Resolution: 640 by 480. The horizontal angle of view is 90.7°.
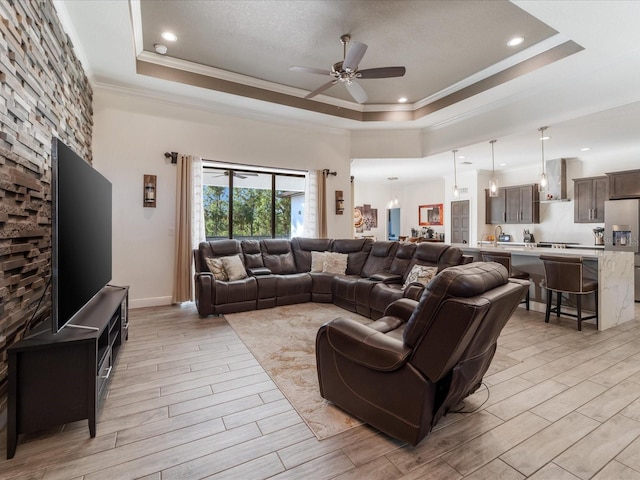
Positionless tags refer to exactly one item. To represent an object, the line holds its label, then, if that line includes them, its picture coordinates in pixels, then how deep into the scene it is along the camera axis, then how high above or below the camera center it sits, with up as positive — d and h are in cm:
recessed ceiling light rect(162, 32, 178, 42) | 360 +234
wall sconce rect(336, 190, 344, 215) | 644 +77
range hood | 707 +131
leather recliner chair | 153 -63
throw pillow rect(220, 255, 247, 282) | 455 -42
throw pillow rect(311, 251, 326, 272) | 531 -38
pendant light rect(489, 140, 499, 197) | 534 +91
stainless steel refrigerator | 562 +21
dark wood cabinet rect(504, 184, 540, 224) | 768 +86
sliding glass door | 561 +68
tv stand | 167 -78
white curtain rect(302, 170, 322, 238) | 616 +71
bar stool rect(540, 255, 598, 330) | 376 -52
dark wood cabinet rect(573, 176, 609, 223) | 646 +85
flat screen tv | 167 +4
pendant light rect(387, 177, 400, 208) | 817 +162
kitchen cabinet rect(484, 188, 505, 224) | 834 +81
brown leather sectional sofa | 418 -54
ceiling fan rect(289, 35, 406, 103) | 327 +185
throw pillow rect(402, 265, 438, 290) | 400 -45
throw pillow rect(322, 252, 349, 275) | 521 -40
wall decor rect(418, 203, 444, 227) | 1014 +80
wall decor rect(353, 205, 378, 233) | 1060 +71
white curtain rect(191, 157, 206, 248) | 505 +52
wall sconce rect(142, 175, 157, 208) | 471 +72
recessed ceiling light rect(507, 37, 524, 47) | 356 +226
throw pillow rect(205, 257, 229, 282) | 448 -42
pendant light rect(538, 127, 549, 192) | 483 +169
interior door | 882 +50
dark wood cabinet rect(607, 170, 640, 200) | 580 +102
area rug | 204 -109
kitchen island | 391 -55
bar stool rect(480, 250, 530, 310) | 446 -30
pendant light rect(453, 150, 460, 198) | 685 +174
